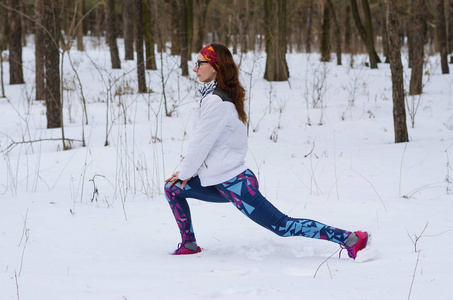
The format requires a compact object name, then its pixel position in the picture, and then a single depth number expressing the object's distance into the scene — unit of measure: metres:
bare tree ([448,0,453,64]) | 20.40
